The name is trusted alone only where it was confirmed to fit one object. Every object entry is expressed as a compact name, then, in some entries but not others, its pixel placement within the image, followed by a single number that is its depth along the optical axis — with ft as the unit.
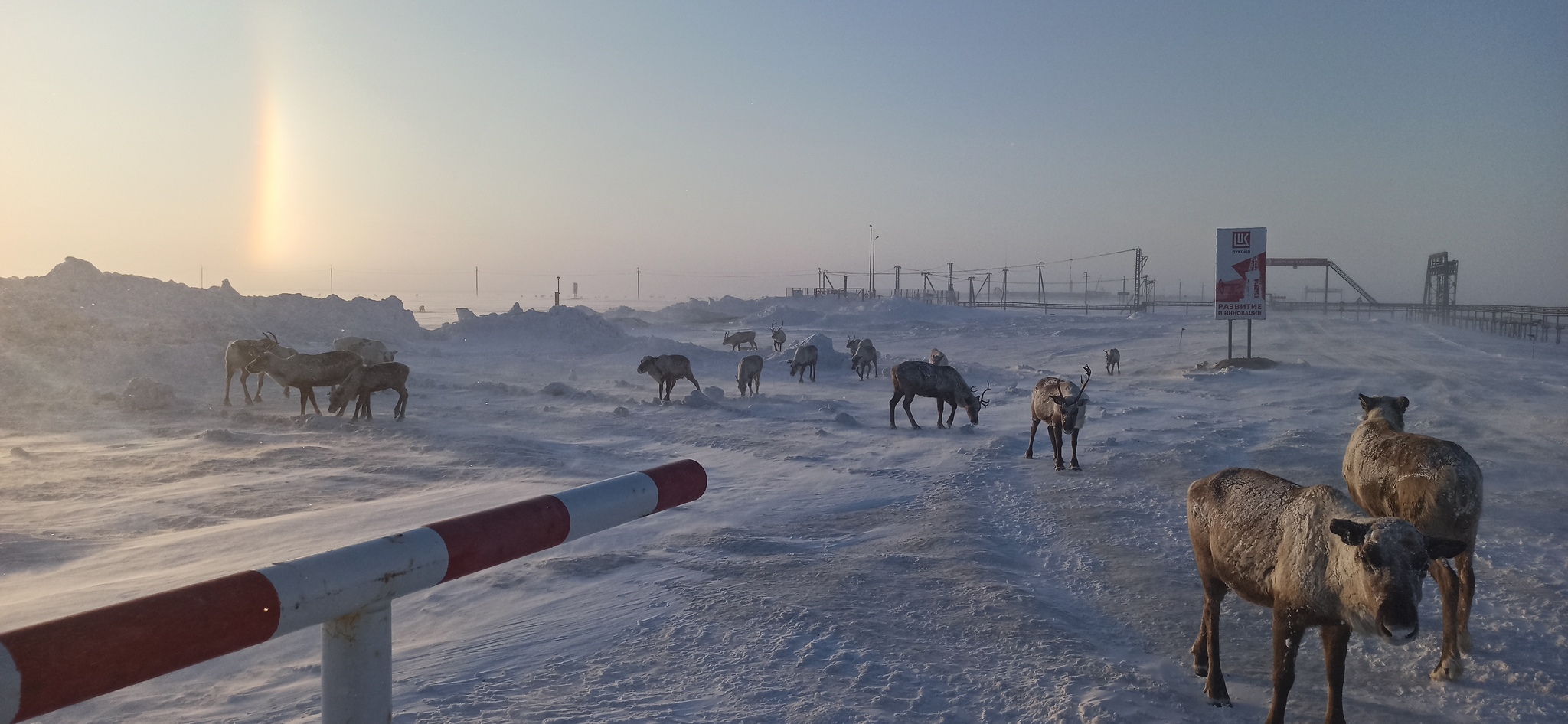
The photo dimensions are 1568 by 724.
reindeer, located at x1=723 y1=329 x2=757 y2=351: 136.13
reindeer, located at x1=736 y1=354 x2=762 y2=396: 74.08
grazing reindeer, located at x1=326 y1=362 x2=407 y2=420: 55.01
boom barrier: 4.58
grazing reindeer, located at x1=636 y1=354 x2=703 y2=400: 70.59
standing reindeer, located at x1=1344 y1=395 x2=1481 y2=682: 16.69
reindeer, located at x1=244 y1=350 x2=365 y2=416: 57.52
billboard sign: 82.79
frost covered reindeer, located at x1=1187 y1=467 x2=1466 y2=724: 11.78
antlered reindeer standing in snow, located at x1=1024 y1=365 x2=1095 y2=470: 39.42
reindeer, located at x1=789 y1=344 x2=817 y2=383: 89.76
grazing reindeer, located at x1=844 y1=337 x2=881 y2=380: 89.61
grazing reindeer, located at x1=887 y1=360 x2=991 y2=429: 56.03
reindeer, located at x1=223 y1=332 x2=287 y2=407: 64.34
